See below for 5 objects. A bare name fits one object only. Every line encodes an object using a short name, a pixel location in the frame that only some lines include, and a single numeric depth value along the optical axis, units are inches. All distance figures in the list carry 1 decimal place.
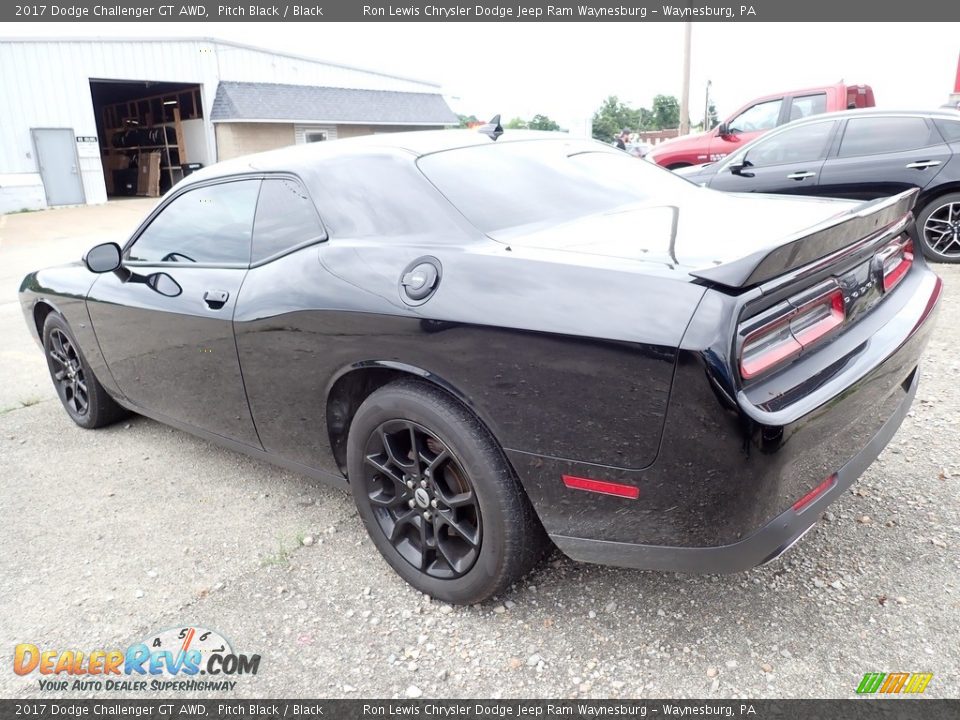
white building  857.5
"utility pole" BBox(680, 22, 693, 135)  799.1
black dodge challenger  72.3
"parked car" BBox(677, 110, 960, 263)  259.9
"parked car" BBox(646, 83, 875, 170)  403.9
